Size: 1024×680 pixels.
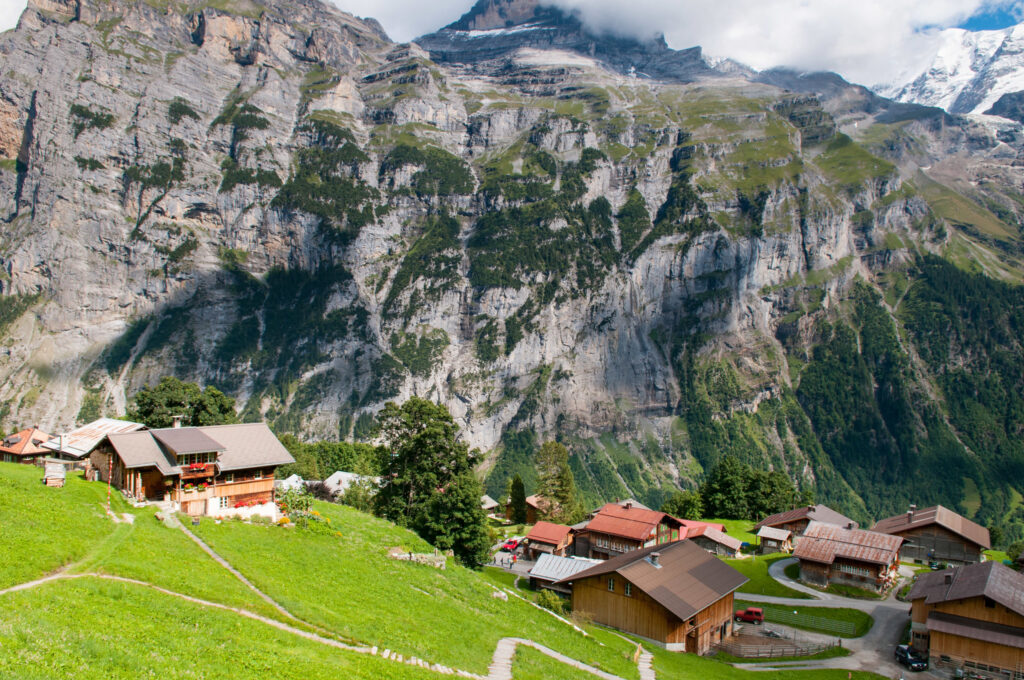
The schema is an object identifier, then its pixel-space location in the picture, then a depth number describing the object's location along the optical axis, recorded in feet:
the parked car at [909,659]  134.51
